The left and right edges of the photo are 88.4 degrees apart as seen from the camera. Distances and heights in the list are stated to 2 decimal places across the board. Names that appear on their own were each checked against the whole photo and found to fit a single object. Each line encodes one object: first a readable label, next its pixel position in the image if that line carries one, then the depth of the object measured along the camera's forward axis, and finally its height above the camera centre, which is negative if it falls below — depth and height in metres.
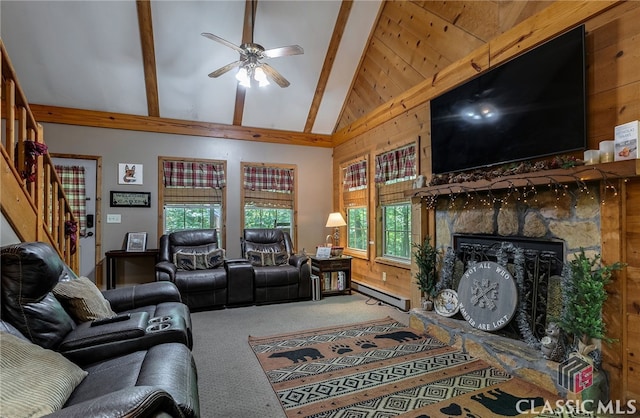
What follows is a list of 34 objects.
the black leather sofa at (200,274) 4.21 -0.77
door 4.87 -0.04
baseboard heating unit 4.21 -1.14
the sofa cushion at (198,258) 4.58 -0.60
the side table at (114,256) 4.72 -0.59
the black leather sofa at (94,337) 1.44 -0.68
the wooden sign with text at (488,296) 2.74 -0.72
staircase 2.25 +0.30
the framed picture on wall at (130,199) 5.05 +0.26
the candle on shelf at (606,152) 2.17 +0.42
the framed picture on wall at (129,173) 5.10 +0.67
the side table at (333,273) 5.00 -0.89
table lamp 5.37 -0.07
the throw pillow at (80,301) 2.13 -0.56
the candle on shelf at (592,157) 2.22 +0.40
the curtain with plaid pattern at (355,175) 5.39 +0.68
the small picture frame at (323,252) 5.16 -0.58
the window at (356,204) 5.41 +0.19
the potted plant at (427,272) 3.55 -0.62
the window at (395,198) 4.39 +0.24
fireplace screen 2.56 -0.54
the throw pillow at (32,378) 1.05 -0.59
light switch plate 5.02 -0.03
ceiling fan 3.36 +1.68
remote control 2.01 -0.64
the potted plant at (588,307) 2.14 -0.62
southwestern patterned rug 2.09 -1.22
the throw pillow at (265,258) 4.92 -0.64
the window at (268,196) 5.82 +0.36
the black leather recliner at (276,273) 4.57 -0.81
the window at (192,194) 5.35 +0.36
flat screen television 2.40 +0.89
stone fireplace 2.37 -0.24
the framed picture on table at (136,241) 5.00 -0.38
